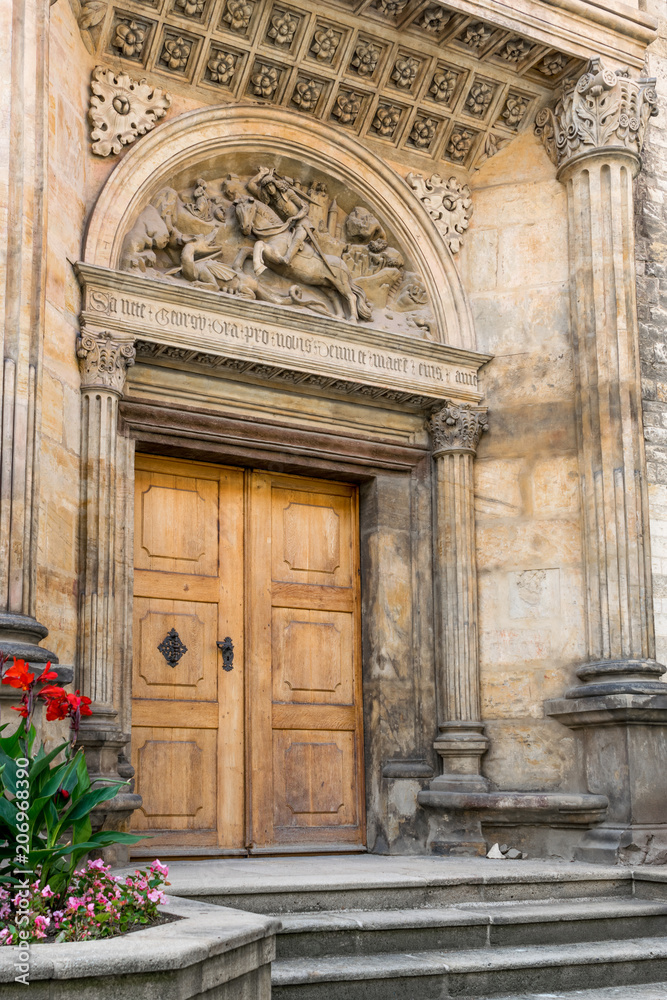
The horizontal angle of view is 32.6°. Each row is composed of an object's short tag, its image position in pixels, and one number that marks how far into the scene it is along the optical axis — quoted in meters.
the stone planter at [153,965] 3.26
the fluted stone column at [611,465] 7.07
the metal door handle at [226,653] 7.49
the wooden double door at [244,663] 7.21
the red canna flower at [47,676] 4.13
